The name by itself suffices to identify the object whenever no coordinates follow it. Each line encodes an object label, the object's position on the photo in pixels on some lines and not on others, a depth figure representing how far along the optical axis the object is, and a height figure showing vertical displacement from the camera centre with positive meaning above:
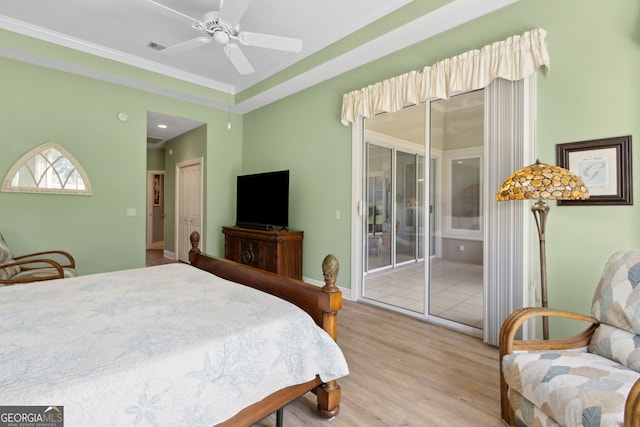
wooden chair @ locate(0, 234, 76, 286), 2.87 -0.62
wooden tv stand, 4.19 -0.54
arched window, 3.62 +0.48
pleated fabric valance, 2.42 +1.30
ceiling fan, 2.41 +1.58
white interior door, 5.75 +0.21
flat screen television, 4.32 +0.18
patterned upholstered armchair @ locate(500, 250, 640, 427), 1.18 -0.72
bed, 0.99 -0.53
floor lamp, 1.89 +0.18
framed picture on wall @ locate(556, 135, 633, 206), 2.12 +0.34
